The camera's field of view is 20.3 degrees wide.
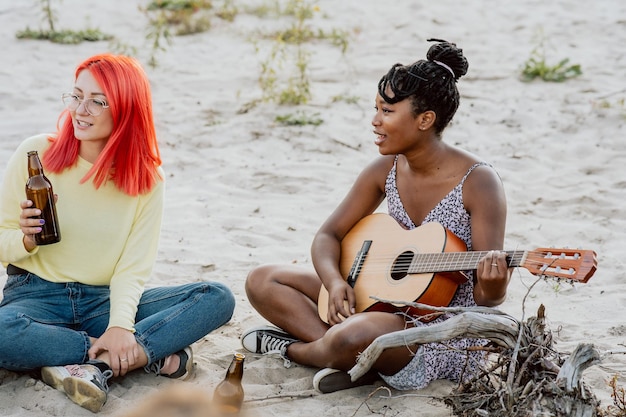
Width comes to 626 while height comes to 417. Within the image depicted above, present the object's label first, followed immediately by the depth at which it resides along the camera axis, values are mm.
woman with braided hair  7209
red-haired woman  7282
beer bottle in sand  6642
